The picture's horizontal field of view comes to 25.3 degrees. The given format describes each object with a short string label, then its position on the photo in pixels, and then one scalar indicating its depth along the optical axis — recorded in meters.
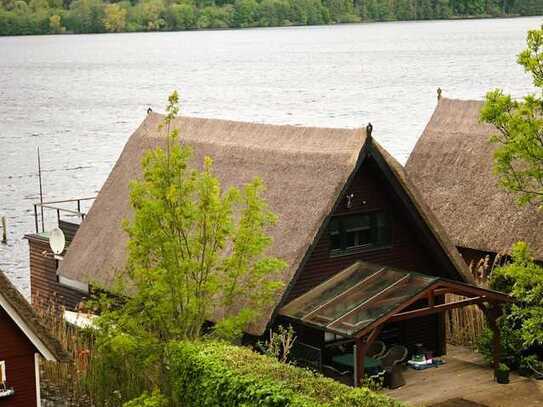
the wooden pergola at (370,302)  27.59
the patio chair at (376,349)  30.42
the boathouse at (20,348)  24.70
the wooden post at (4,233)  62.02
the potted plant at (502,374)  29.70
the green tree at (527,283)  25.03
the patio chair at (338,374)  29.12
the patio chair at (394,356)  29.56
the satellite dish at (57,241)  36.78
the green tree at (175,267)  26.75
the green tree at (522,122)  25.22
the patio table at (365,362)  29.11
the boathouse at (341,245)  28.88
